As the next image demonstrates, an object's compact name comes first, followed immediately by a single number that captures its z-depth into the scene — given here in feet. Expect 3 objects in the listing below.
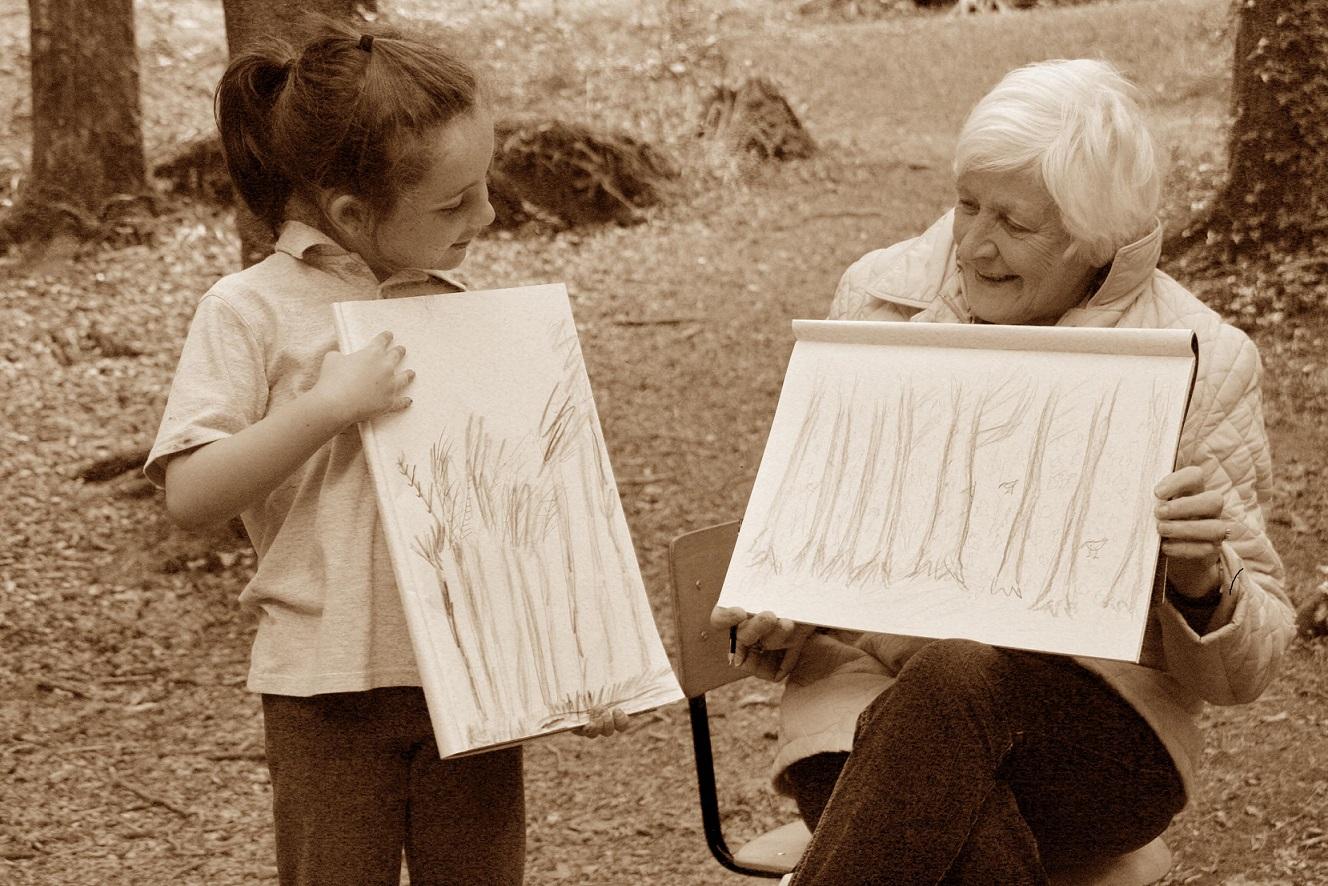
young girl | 13.87
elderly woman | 14.76
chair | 16.38
